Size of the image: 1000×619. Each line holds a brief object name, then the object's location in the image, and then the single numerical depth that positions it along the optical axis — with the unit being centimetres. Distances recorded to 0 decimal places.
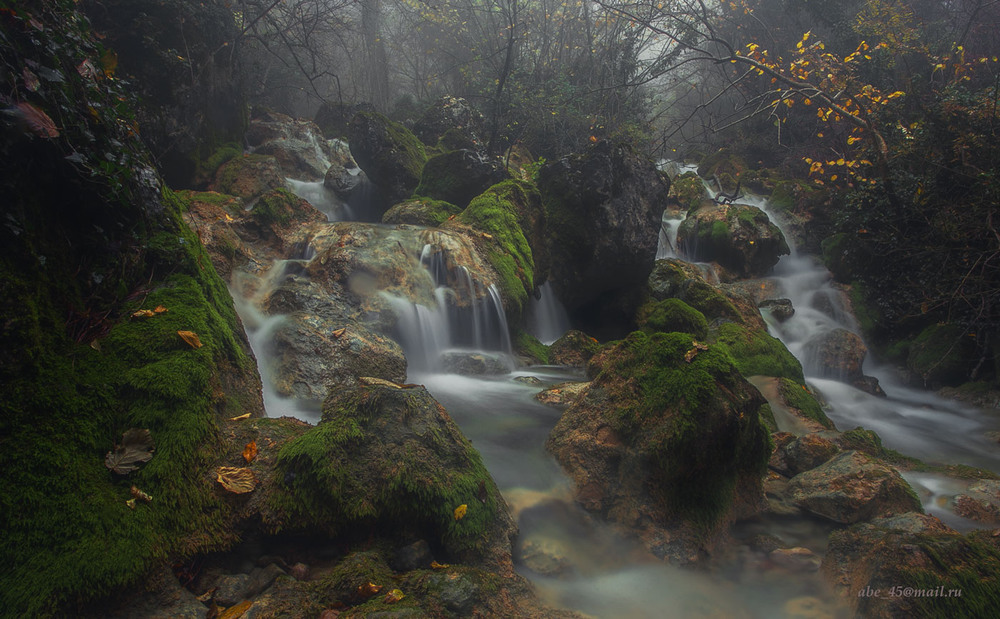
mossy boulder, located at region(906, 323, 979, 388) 954
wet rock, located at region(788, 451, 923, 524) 391
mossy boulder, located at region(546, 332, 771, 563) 356
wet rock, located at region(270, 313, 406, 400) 527
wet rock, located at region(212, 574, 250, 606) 220
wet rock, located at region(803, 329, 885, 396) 975
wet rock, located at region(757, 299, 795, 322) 1176
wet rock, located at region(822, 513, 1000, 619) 252
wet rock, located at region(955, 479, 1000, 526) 457
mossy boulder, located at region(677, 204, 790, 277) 1423
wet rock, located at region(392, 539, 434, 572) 261
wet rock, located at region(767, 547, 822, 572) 335
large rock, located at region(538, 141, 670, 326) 957
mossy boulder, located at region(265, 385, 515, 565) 263
